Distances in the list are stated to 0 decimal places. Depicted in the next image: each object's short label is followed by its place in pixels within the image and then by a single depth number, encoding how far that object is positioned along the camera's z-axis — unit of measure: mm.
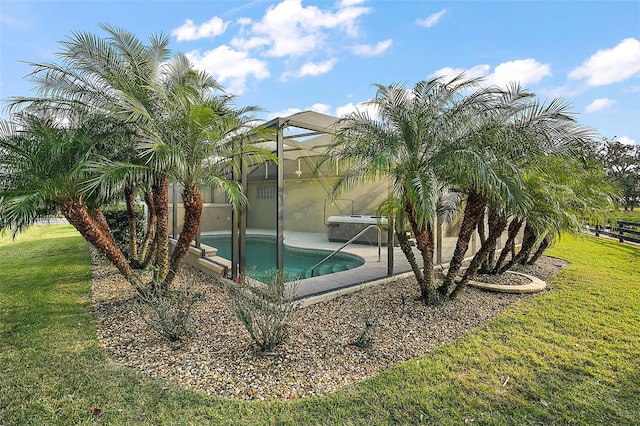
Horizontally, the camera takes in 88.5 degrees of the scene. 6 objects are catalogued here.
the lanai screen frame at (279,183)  5973
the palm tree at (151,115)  4996
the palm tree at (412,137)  5492
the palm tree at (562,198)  6238
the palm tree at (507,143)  5301
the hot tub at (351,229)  12473
